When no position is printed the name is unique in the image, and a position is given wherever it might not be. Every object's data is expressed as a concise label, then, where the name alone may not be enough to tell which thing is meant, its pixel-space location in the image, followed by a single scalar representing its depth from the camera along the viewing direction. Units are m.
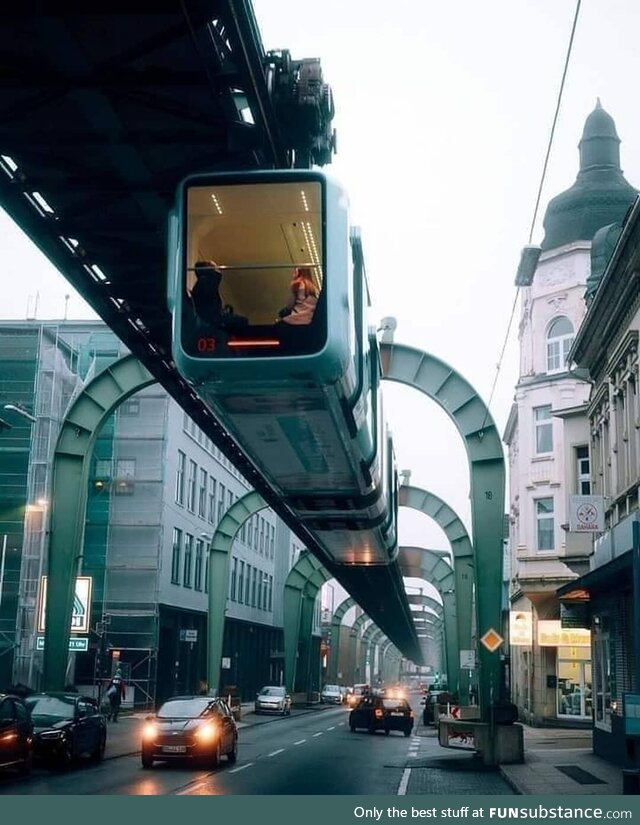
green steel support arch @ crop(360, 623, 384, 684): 139.62
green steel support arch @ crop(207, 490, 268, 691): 41.41
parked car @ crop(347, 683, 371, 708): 76.69
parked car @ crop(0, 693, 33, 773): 19.58
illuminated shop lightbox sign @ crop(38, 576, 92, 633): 32.38
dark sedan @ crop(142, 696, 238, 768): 22.94
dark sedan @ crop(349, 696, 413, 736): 42.00
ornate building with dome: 44.94
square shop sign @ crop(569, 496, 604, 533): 27.64
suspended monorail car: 11.42
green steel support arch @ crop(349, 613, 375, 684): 119.24
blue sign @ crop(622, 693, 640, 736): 14.82
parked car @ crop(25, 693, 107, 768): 22.19
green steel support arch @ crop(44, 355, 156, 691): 25.73
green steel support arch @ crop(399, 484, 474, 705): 45.12
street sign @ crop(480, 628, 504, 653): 24.89
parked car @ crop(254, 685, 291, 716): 54.88
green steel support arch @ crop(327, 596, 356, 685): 90.94
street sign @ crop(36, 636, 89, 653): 31.42
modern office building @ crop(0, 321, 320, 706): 46.19
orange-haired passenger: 11.41
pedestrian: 40.78
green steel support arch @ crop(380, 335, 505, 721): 25.69
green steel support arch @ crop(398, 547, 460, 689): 67.31
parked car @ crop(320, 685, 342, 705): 78.88
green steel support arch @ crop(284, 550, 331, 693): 61.00
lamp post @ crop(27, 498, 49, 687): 45.38
